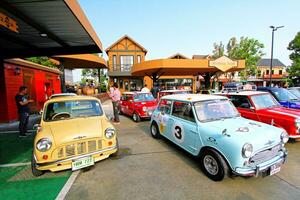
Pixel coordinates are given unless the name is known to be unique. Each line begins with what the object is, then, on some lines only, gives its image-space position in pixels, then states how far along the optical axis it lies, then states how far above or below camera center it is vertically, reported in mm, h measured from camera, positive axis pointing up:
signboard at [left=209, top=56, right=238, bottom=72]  13656 +1956
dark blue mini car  7034 -510
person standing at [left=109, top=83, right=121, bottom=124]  8719 -459
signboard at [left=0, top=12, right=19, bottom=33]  4321 +1825
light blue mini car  2990 -1032
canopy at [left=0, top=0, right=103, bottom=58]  4148 +2030
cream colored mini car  3404 -1087
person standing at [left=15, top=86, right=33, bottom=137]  6289 -628
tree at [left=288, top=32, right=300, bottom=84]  31125 +5411
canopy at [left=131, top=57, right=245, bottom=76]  13367 +1941
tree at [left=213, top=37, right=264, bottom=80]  34344 +7333
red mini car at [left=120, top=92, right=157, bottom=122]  8906 -937
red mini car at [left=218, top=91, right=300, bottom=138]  4828 -803
